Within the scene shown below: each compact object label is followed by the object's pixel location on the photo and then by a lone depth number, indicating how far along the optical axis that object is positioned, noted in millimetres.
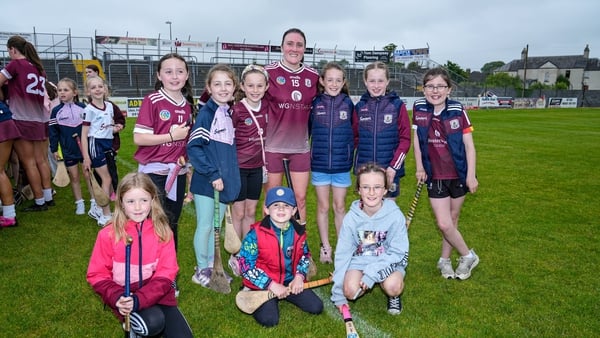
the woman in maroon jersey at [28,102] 5617
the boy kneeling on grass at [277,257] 3568
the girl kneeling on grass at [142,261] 2834
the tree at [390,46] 87650
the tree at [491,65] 135625
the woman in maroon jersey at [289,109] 4355
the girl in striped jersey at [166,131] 3672
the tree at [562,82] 73875
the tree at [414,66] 54209
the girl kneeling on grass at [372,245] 3566
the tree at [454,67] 78438
